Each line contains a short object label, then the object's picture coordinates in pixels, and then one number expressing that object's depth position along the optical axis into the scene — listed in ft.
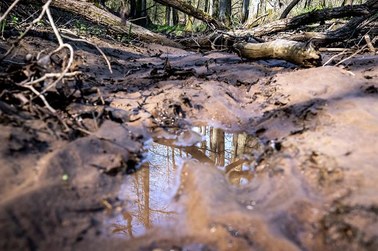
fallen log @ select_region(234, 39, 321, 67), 15.46
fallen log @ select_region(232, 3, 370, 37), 22.47
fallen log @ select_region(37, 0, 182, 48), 22.02
